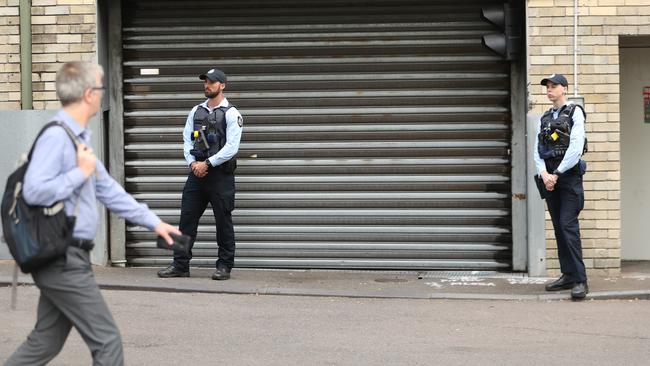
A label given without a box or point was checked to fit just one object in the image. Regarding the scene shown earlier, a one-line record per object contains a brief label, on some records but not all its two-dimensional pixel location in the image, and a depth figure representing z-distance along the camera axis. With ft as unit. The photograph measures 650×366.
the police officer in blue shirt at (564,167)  30.19
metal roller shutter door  36.29
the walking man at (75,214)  16.85
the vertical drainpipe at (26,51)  35.63
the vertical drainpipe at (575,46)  34.71
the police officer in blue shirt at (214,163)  32.48
